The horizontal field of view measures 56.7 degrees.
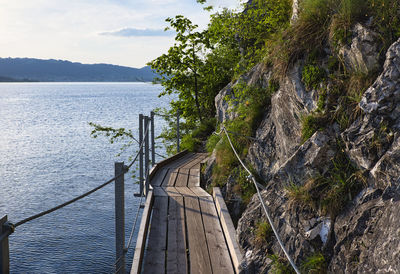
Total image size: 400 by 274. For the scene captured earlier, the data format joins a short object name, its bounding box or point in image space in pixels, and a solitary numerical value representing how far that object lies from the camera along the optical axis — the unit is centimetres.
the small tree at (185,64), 1666
